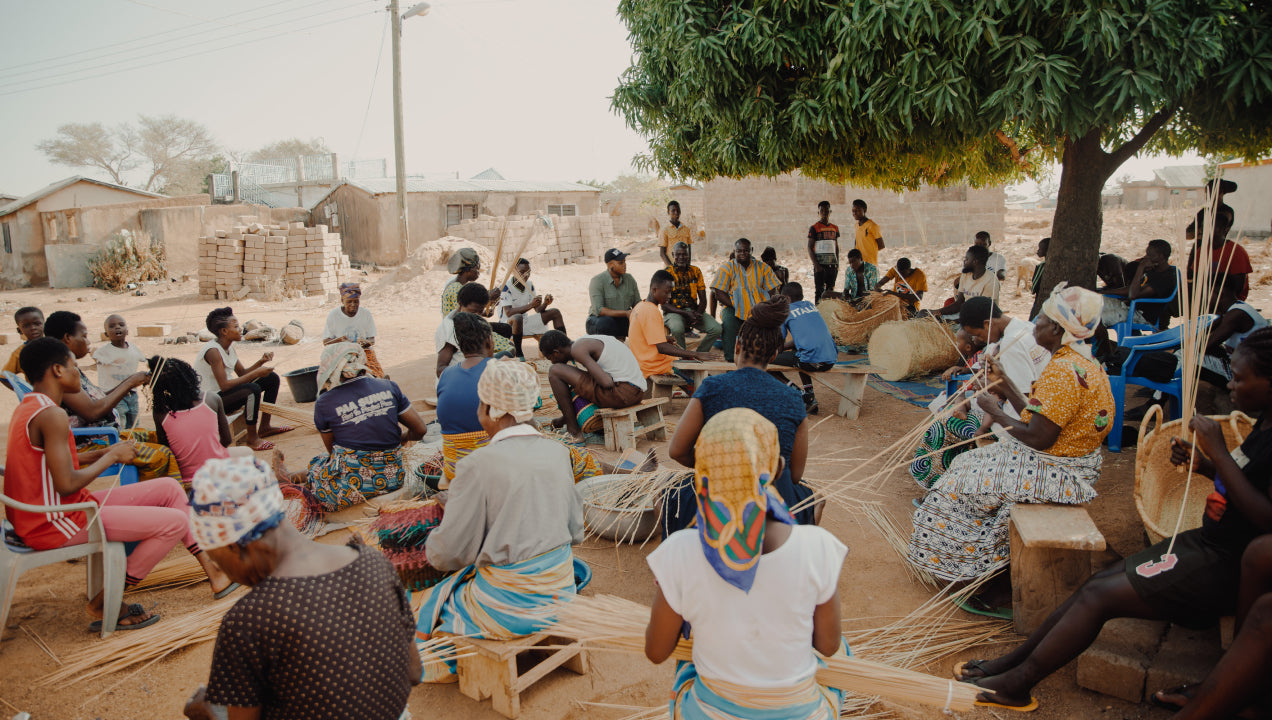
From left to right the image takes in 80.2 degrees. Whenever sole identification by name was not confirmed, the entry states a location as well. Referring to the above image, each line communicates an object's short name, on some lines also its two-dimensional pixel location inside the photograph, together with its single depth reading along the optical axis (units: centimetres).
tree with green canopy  458
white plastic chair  328
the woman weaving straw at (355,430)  444
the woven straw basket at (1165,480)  341
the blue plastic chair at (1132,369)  528
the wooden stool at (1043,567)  315
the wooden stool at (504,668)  282
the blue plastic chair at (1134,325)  638
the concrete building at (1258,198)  1908
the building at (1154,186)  2912
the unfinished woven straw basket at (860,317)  865
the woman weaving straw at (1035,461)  331
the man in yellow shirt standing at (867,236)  1061
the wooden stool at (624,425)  588
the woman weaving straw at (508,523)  277
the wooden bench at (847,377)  668
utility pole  1753
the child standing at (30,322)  560
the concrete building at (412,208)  2612
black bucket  768
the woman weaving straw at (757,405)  321
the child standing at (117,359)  593
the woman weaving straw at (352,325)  700
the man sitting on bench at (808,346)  670
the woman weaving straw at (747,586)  182
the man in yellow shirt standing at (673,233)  1075
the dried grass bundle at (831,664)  224
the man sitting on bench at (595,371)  570
